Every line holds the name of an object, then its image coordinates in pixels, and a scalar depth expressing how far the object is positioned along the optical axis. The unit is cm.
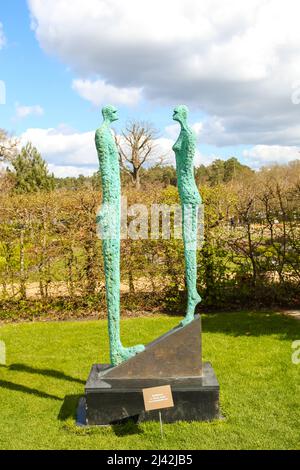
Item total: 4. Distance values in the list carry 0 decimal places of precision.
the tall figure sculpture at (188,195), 454
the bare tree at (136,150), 3347
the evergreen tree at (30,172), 2784
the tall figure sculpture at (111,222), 446
